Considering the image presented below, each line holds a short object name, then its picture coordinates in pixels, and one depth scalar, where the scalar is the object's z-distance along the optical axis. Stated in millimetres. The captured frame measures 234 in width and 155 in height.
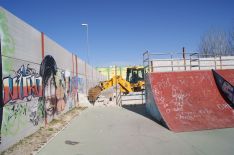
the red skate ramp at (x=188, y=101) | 8630
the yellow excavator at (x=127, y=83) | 18942
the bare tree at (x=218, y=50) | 28289
